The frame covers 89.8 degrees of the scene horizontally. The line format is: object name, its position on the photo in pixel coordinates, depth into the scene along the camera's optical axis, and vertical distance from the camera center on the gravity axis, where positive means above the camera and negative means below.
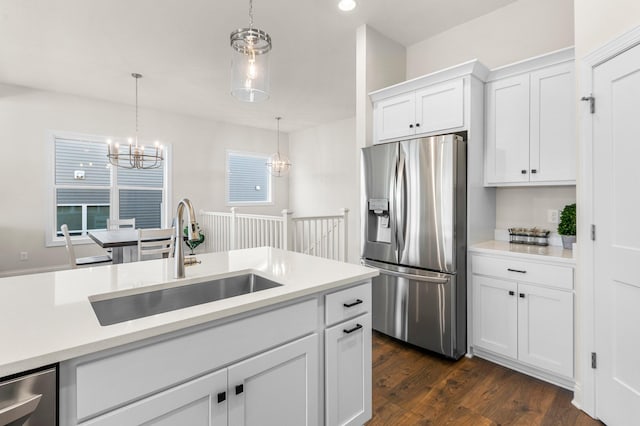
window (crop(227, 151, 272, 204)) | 6.92 +0.77
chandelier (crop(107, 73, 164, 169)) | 4.12 +0.85
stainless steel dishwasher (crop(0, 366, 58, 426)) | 0.72 -0.43
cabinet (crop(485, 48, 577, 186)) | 2.34 +0.70
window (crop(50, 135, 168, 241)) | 4.97 +0.39
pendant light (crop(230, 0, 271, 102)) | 1.84 +0.89
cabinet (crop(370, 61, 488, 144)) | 2.57 +0.96
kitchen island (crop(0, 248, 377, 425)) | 0.85 -0.43
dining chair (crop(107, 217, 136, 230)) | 4.80 -0.16
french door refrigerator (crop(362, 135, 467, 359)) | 2.47 -0.22
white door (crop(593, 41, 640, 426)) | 1.63 -0.13
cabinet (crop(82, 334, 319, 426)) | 0.94 -0.62
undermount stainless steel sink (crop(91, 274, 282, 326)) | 1.26 -0.38
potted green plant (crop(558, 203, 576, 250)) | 2.35 -0.10
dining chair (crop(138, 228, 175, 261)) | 3.55 -0.31
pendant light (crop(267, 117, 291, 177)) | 6.35 +0.96
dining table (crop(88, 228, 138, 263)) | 3.43 -0.31
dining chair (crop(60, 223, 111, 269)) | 3.40 -0.56
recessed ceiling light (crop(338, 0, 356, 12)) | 2.71 +1.78
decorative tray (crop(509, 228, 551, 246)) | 2.59 -0.19
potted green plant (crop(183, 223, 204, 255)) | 5.38 -0.54
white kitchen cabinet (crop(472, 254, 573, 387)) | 2.14 -0.74
